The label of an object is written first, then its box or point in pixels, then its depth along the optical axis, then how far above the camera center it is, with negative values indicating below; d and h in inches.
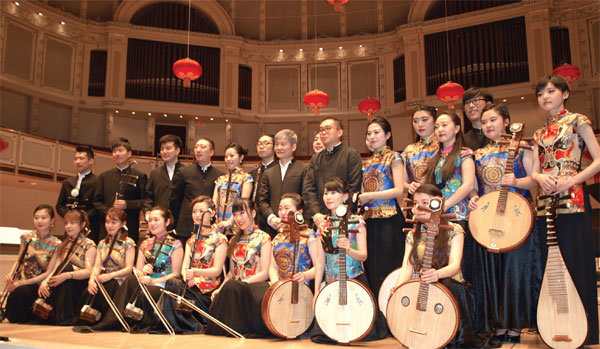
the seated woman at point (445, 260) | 113.7 -5.1
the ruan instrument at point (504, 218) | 113.9 +4.1
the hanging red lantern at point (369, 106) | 420.5 +104.9
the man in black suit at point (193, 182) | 194.4 +20.7
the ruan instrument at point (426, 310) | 102.7 -14.6
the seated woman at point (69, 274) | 175.9 -12.0
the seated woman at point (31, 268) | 181.0 -10.4
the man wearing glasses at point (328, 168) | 149.7 +20.4
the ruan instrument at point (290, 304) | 131.6 -16.9
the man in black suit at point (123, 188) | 204.2 +20.1
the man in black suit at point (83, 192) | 208.8 +18.7
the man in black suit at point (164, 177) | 201.8 +24.1
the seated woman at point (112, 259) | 170.6 -7.0
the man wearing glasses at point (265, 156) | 186.9 +29.3
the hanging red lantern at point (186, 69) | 325.7 +105.3
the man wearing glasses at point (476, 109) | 149.1 +36.6
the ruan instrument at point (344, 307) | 120.0 -16.2
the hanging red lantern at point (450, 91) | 345.1 +95.5
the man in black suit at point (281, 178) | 171.3 +19.9
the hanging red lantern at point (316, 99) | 372.2 +98.4
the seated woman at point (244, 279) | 145.8 -12.1
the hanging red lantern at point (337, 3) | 280.2 +126.5
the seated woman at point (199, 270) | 154.5 -9.4
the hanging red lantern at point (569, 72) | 352.8 +110.8
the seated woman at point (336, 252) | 132.0 -3.4
